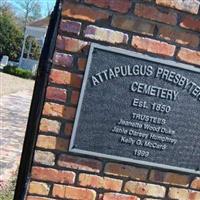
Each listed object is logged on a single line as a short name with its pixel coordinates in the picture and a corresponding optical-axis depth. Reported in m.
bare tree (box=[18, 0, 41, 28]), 59.25
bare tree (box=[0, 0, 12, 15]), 51.04
